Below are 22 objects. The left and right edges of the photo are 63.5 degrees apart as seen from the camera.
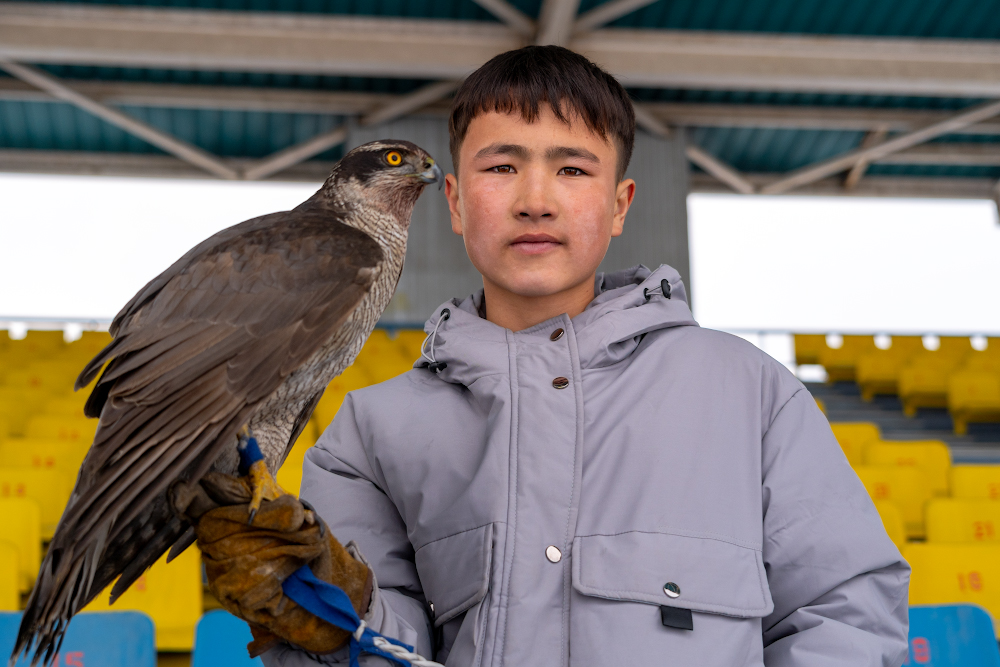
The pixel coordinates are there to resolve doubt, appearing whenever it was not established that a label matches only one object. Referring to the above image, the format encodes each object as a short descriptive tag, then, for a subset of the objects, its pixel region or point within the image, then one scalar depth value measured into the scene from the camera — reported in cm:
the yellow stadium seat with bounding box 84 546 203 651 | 271
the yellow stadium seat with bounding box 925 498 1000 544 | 334
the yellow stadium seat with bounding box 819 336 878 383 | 818
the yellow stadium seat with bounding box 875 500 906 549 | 296
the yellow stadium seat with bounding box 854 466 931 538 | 384
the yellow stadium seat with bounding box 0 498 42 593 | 289
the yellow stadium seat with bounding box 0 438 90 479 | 389
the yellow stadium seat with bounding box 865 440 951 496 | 453
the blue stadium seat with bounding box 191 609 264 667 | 207
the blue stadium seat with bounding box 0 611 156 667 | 208
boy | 117
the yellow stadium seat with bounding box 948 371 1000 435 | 641
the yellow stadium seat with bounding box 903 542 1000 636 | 272
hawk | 99
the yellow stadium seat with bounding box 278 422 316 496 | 316
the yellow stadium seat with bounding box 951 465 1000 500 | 396
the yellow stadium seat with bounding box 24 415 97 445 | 444
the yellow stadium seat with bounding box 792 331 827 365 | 843
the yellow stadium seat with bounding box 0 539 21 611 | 253
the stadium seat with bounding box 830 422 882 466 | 486
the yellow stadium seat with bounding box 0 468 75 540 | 345
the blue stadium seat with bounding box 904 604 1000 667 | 208
